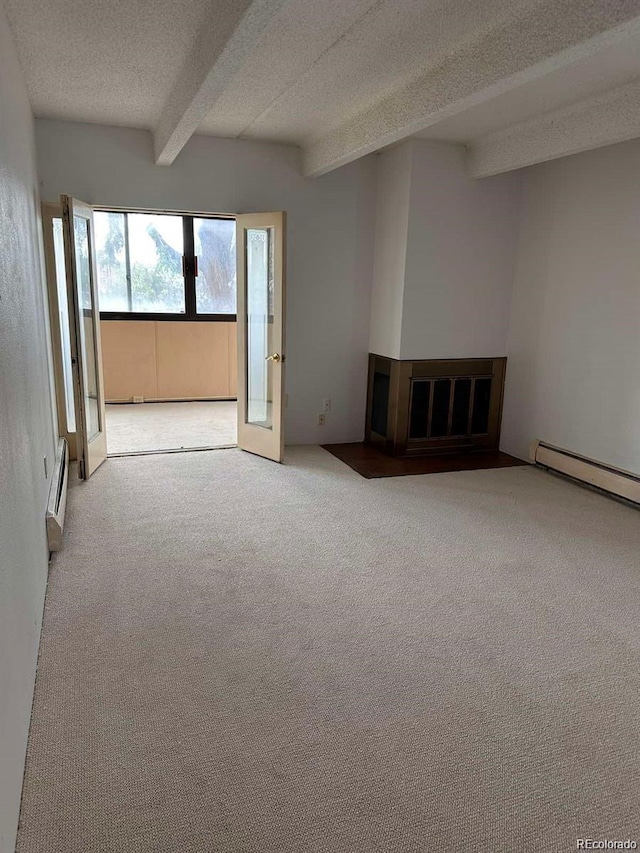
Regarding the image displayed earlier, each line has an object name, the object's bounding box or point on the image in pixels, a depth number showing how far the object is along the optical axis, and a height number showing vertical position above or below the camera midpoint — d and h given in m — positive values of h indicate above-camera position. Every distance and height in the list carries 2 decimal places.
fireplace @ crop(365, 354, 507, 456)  5.20 -1.00
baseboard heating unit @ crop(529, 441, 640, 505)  4.20 -1.30
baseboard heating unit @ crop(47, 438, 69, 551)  3.14 -1.26
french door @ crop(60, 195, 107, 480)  4.14 -0.40
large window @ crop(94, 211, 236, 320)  7.09 +0.21
